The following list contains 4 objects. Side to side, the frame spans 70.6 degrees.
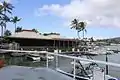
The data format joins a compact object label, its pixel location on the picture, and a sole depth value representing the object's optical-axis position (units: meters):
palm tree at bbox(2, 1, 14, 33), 23.50
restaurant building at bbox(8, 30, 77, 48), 19.38
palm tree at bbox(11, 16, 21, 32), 26.67
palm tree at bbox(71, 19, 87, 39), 33.20
